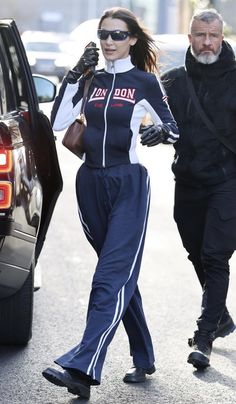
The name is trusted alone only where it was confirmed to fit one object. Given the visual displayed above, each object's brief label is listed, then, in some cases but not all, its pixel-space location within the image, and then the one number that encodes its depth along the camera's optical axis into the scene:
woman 5.58
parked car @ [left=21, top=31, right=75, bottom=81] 39.79
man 6.38
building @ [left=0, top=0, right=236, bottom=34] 54.53
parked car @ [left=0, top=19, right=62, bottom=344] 5.48
